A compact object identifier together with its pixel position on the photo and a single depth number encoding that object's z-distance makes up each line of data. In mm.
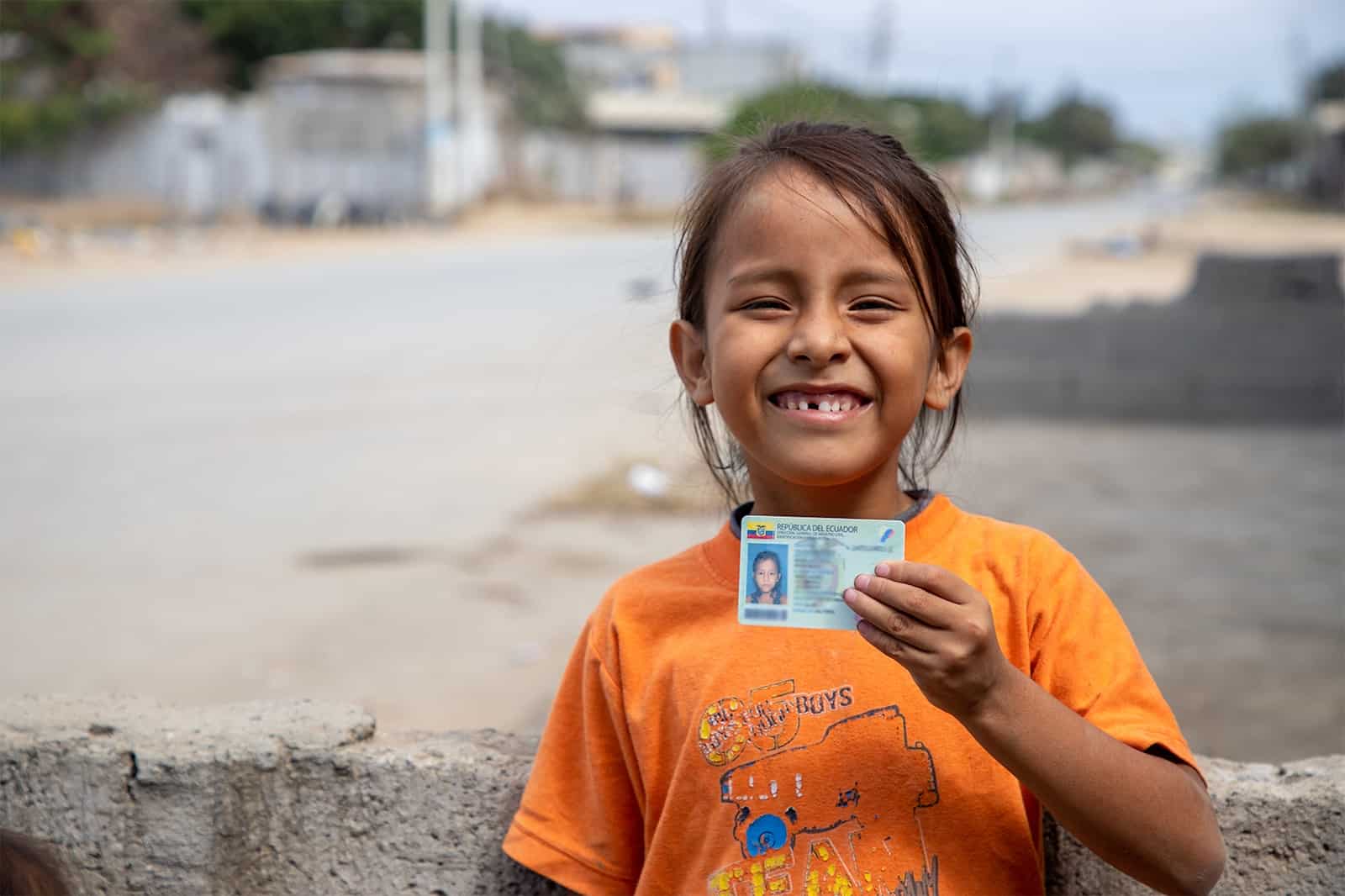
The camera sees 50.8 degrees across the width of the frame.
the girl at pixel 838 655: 1617
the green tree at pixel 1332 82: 69500
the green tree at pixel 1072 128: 111688
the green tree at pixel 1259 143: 81694
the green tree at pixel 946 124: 75250
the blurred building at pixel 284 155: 31375
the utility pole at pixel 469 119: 33938
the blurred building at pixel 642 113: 44156
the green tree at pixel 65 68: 31203
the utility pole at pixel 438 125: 31922
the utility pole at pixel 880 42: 61878
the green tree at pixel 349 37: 41812
